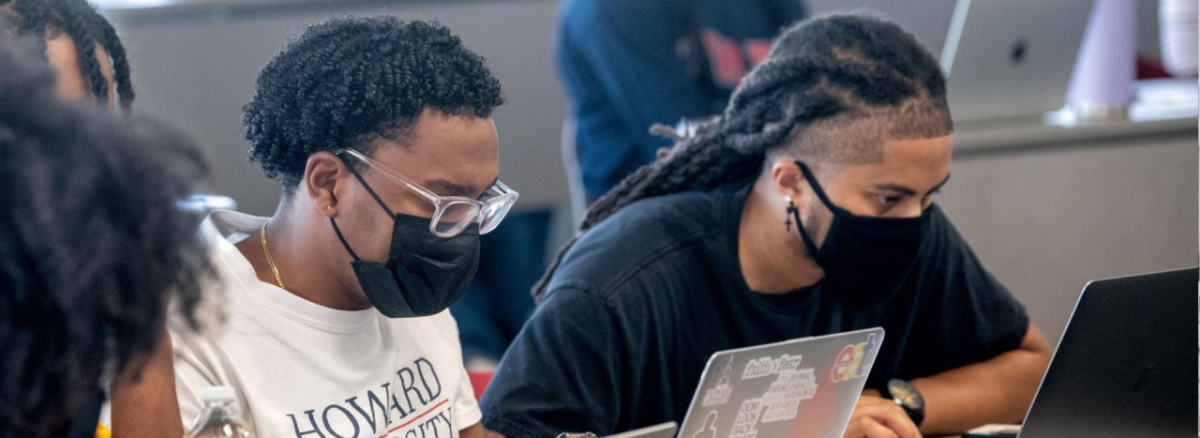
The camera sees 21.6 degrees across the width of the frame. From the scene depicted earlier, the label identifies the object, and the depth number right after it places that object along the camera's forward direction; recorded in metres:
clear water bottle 2.41
